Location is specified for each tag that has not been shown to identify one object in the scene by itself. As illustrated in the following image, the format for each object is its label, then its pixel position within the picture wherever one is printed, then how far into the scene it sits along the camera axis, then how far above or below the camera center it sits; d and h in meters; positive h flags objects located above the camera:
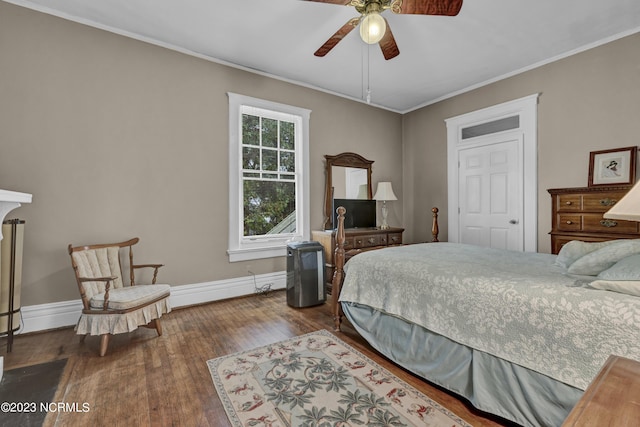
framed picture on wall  3.12 +0.48
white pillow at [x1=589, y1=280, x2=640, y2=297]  1.29 -0.33
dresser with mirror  4.12 +0.21
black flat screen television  4.57 -0.04
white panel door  4.07 +0.25
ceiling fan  1.99 +1.39
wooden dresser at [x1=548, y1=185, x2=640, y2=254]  2.88 -0.06
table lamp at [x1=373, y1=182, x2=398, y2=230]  4.78 +0.28
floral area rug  1.61 -1.11
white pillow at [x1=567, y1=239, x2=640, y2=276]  1.56 -0.25
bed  1.31 -0.57
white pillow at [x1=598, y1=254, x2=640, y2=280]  1.33 -0.27
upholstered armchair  2.34 -0.71
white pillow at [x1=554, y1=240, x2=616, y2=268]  1.92 -0.26
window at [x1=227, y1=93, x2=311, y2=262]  3.81 +0.46
